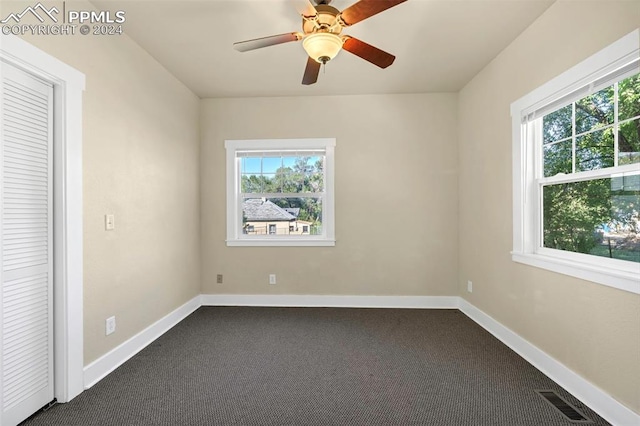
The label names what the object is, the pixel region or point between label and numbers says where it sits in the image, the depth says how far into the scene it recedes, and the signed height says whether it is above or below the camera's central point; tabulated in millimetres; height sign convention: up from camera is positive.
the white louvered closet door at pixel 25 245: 1781 -165
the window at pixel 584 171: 1873 +287
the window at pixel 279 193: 4125 +269
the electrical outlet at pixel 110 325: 2465 -832
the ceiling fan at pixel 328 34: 1851 +1129
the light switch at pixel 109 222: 2445 -47
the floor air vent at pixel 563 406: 1895 -1186
